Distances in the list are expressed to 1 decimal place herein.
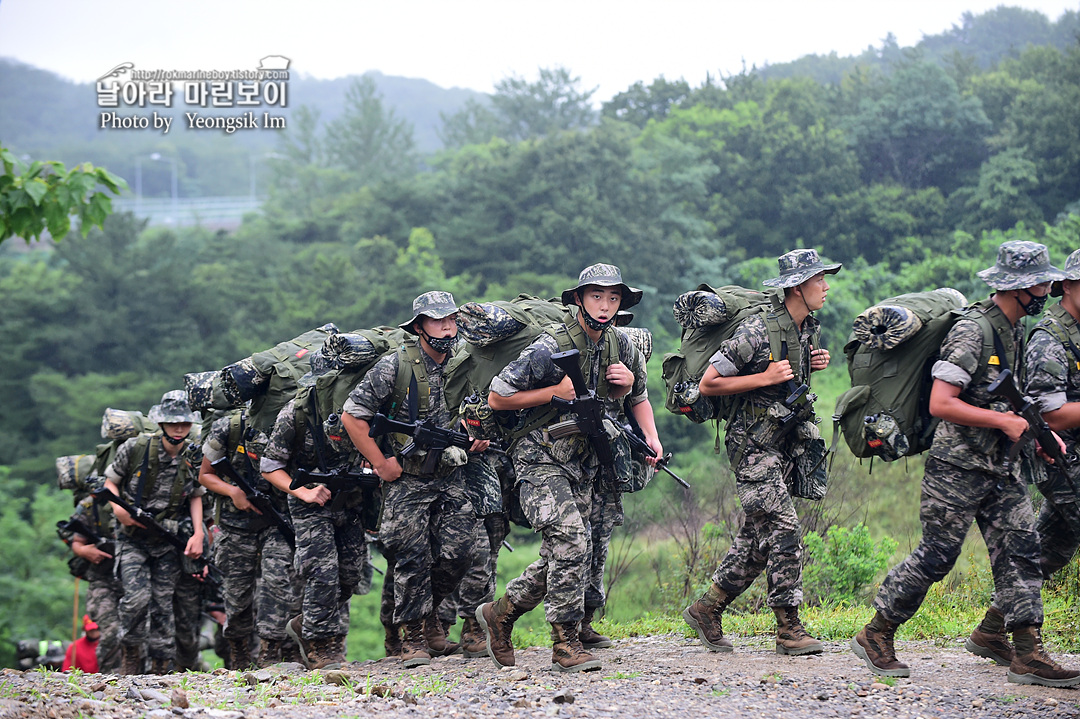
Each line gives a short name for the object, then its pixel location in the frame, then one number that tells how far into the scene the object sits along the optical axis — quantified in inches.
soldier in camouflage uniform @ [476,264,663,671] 485.7
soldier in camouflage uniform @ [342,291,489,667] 555.8
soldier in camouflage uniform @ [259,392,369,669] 591.8
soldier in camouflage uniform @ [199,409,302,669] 647.1
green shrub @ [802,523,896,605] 694.5
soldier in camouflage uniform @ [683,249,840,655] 501.0
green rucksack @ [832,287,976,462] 458.3
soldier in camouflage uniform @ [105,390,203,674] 740.0
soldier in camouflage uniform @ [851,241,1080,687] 442.0
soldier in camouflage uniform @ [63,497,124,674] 818.2
